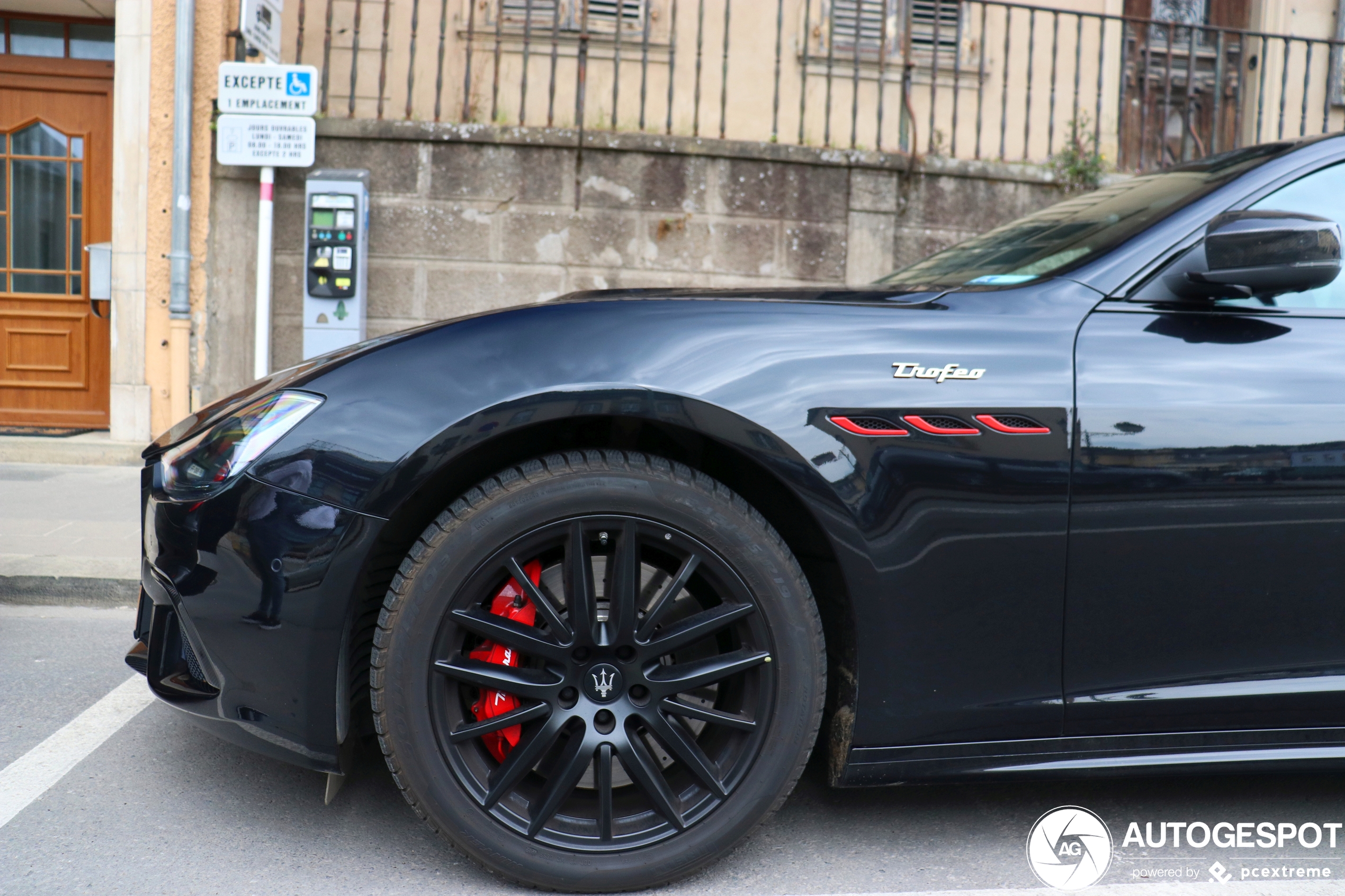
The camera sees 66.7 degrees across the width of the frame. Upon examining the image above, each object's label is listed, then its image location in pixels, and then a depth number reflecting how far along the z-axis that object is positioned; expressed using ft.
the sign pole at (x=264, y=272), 20.95
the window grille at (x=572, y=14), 26.17
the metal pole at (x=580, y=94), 21.94
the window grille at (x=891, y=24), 27.40
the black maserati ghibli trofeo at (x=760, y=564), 5.89
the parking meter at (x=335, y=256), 21.02
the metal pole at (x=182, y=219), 21.13
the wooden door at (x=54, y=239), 23.54
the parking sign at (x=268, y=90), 20.40
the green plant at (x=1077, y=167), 23.32
